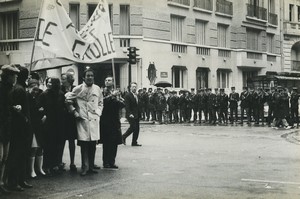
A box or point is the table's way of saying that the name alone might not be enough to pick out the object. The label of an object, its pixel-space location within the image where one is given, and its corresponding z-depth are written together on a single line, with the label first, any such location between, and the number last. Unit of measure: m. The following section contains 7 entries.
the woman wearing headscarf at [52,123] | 9.66
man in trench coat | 9.59
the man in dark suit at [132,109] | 14.36
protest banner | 10.52
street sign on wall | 32.63
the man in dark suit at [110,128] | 10.45
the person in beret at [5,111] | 7.70
